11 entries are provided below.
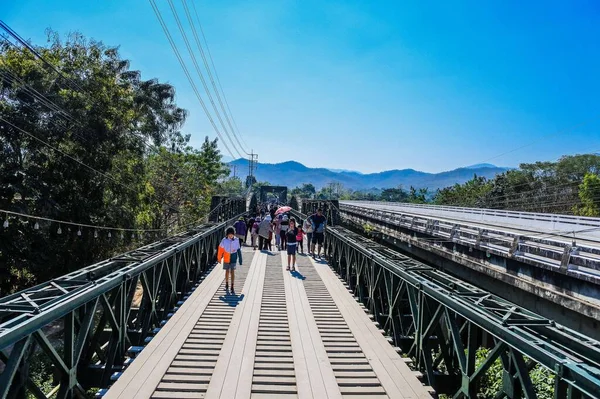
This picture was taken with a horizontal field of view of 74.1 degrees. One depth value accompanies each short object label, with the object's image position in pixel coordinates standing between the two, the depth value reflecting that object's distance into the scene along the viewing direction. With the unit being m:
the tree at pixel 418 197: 113.44
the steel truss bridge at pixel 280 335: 3.36
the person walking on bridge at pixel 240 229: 14.20
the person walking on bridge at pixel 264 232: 16.00
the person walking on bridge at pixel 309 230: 14.82
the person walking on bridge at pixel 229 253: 8.76
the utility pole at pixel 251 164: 75.57
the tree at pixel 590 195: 45.44
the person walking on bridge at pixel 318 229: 14.21
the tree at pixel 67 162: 16.12
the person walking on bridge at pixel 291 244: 11.75
